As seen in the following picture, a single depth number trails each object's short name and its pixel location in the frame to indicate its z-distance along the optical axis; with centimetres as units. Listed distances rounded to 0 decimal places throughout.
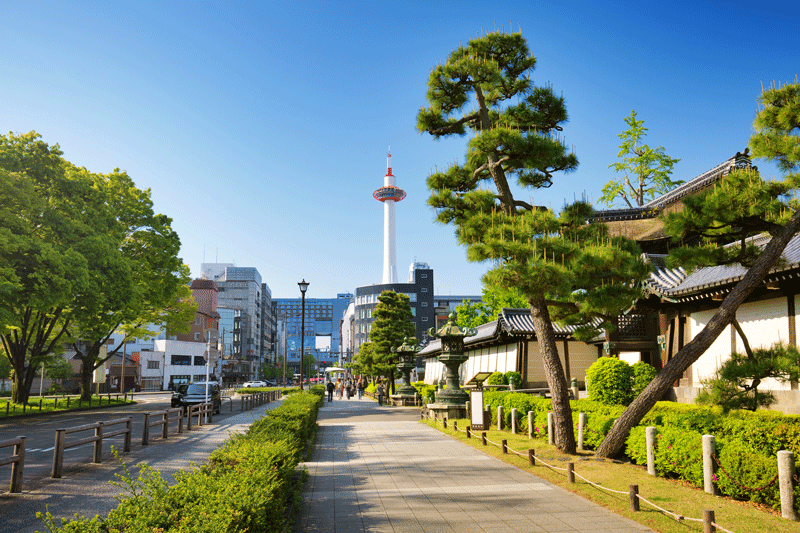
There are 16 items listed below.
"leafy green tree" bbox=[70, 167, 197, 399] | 2581
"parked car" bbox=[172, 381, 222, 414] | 2747
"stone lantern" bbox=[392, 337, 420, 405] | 3538
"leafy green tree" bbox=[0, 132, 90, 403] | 2039
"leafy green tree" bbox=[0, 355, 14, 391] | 4468
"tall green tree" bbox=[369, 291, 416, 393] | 4062
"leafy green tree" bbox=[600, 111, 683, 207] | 3550
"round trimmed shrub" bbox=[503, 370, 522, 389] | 2580
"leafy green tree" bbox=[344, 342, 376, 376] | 4284
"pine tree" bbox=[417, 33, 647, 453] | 1102
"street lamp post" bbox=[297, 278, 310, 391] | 3459
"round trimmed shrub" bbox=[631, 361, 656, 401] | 1500
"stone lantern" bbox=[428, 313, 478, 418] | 2211
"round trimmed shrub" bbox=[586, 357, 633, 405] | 1442
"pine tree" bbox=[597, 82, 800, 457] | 938
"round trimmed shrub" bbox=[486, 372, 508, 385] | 2644
